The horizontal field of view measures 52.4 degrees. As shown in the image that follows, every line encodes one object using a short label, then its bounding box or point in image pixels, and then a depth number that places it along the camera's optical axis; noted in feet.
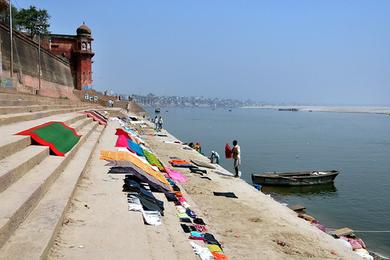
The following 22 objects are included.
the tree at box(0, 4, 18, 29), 122.87
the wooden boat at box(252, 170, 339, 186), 67.15
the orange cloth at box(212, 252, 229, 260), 18.93
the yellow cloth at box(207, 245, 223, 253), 19.95
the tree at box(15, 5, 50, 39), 158.30
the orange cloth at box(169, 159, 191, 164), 52.95
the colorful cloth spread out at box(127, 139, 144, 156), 38.29
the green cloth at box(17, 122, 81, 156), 21.91
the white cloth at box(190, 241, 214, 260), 17.85
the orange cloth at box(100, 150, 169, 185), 29.04
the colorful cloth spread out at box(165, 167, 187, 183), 40.33
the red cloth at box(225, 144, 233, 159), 50.02
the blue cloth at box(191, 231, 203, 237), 20.87
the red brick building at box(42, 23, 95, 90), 168.66
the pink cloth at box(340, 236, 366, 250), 33.33
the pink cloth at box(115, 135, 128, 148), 37.70
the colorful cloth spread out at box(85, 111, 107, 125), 62.82
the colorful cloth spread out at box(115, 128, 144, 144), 49.13
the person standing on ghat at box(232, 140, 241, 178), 48.14
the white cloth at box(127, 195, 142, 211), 18.33
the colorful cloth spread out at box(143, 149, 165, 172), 37.58
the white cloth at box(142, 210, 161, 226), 17.44
